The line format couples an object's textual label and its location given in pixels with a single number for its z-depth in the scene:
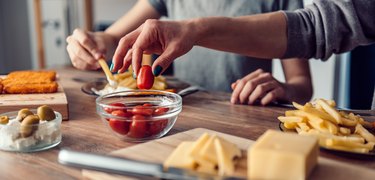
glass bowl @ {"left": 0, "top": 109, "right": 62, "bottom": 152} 0.94
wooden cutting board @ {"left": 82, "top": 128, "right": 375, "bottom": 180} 0.79
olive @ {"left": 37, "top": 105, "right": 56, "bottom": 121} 0.99
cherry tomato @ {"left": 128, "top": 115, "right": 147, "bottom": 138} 0.99
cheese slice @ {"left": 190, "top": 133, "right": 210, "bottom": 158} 0.76
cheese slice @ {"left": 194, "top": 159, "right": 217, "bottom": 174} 0.75
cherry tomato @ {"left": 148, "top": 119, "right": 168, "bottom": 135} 1.00
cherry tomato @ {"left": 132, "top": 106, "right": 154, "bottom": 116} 0.99
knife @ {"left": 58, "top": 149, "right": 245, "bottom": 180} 0.70
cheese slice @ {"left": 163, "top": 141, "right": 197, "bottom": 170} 0.76
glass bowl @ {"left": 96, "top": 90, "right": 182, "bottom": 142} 0.99
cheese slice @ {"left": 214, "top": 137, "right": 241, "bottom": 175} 0.75
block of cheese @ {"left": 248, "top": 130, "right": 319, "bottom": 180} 0.69
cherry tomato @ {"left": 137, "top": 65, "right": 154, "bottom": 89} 1.16
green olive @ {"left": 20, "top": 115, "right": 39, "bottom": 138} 0.93
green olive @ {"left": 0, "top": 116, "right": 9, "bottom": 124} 0.98
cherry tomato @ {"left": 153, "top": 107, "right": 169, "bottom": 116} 1.01
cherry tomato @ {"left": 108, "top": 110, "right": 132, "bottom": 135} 1.00
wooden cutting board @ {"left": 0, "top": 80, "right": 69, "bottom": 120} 1.16
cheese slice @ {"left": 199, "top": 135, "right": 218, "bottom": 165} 0.76
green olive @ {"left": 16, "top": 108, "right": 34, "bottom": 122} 0.98
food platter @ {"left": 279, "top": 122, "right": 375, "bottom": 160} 0.87
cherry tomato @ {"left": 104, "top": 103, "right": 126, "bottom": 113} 1.01
